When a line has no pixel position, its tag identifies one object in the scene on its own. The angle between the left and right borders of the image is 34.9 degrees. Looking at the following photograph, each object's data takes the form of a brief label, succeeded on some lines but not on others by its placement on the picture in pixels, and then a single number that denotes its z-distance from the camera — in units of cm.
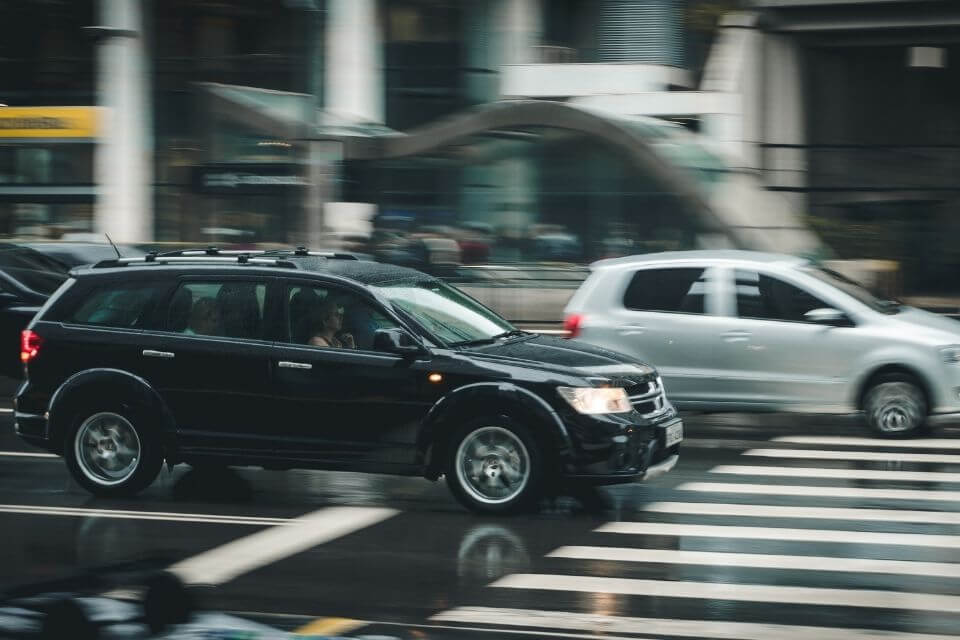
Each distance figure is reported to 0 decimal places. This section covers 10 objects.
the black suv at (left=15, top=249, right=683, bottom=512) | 897
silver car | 1261
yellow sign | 3372
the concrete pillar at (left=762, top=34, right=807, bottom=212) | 2914
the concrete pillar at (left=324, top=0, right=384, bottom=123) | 3262
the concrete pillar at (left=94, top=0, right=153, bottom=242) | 3362
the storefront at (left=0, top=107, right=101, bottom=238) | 3294
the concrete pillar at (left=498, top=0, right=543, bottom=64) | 3294
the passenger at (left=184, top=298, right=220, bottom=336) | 975
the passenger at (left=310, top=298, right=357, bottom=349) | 945
